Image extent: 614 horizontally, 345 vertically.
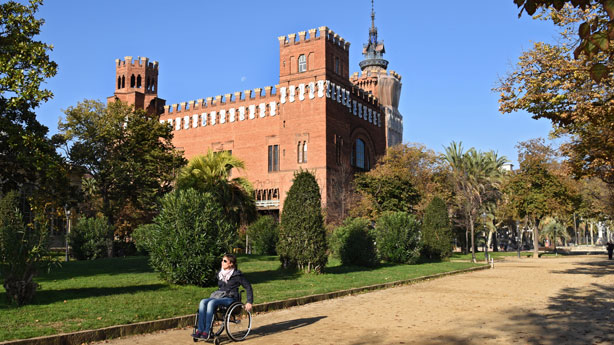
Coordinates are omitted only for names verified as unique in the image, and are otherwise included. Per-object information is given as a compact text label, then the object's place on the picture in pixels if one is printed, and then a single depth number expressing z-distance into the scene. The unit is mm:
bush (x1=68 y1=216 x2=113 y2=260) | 22797
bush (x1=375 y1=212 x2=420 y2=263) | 23375
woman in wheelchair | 7051
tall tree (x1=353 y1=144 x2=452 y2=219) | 37688
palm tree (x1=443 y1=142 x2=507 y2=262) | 43875
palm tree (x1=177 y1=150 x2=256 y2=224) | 19812
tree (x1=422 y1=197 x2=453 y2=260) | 27062
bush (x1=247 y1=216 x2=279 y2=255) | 28703
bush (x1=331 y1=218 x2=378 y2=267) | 20047
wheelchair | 7039
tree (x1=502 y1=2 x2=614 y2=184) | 13797
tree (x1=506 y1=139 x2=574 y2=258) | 35906
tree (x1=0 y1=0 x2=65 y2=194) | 13773
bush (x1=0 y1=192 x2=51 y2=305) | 8734
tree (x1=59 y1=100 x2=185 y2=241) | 26578
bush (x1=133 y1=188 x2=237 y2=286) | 11961
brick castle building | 43750
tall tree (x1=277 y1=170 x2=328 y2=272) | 15766
